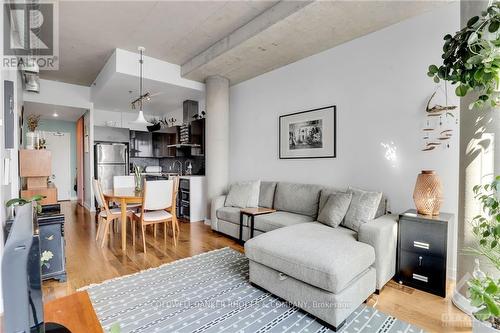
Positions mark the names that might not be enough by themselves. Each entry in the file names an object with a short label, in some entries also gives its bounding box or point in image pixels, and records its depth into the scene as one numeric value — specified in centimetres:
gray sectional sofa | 172
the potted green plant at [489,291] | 124
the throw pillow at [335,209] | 262
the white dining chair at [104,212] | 344
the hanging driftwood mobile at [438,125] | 242
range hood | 554
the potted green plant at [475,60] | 133
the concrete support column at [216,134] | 452
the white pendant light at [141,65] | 379
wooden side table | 329
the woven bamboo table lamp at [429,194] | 226
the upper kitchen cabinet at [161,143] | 745
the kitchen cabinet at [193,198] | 485
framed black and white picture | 337
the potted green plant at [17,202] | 202
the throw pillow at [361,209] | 247
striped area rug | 175
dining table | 327
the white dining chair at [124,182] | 434
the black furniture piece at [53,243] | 239
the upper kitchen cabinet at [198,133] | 534
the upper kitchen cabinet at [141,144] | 729
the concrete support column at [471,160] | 184
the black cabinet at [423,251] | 209
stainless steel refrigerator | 639
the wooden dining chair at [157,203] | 328
